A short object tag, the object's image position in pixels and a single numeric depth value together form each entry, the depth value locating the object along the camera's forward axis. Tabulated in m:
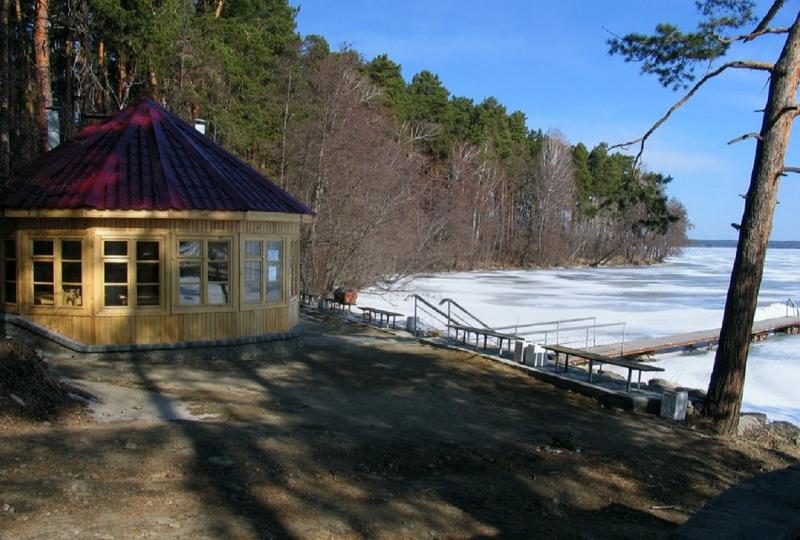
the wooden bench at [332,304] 22.15
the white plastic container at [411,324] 17.64
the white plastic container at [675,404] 10.91
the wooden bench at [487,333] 14.52
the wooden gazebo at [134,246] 11.66
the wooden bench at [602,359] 11.55
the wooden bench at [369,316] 19.34
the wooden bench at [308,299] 23.52
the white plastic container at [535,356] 13.59
